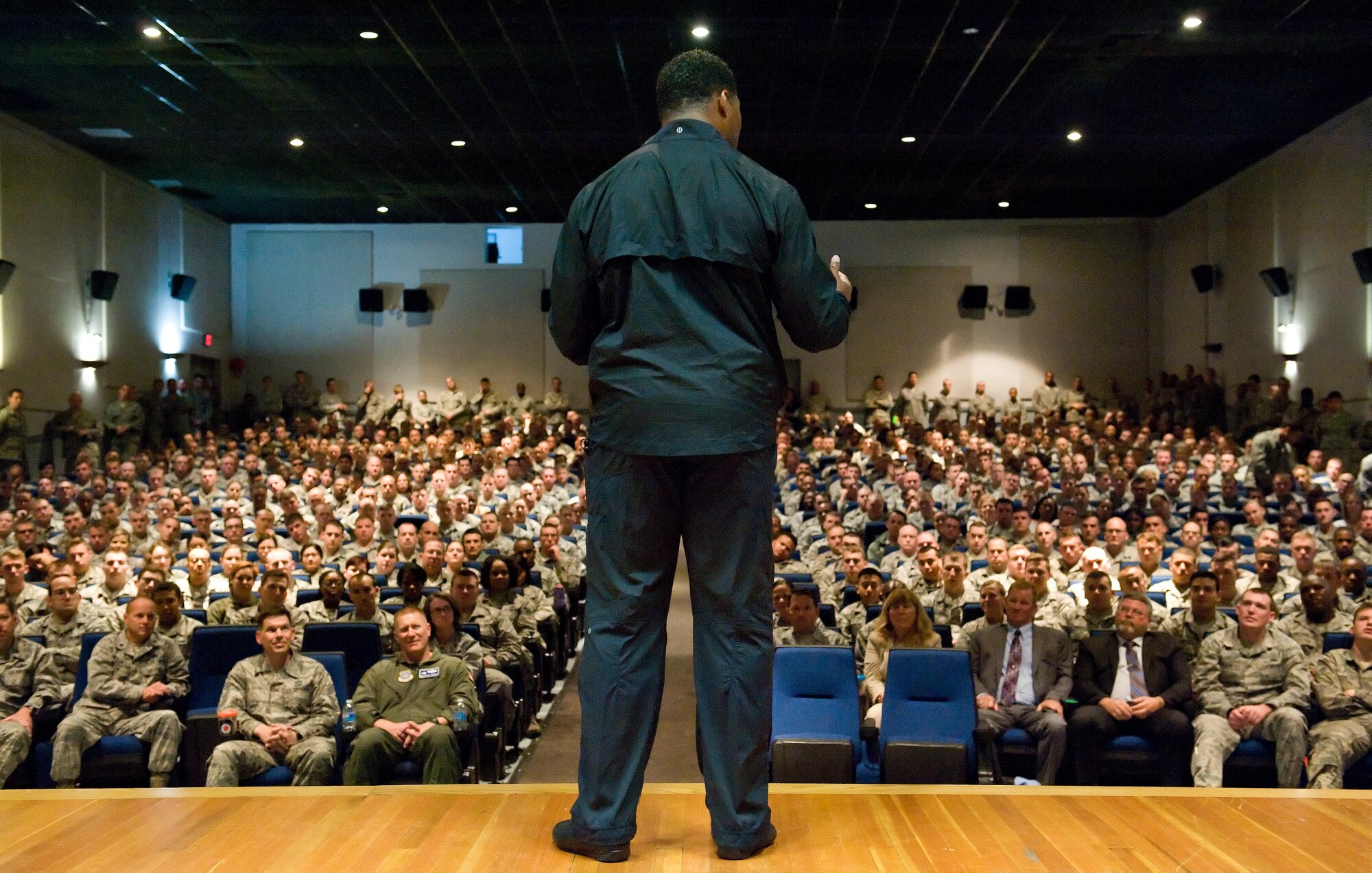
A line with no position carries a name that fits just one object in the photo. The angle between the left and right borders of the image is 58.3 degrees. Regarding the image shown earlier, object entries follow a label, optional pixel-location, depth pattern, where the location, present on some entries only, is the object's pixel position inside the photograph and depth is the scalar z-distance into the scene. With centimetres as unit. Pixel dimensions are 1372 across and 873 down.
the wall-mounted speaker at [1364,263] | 1276
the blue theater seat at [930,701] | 498
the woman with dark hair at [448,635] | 608
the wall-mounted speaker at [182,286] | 1770
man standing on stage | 214
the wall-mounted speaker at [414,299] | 2044
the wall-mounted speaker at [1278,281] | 1506
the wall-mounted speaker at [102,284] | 1532
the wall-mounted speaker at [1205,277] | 1742
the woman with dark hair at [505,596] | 723
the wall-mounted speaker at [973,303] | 2008
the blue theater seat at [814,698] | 489
